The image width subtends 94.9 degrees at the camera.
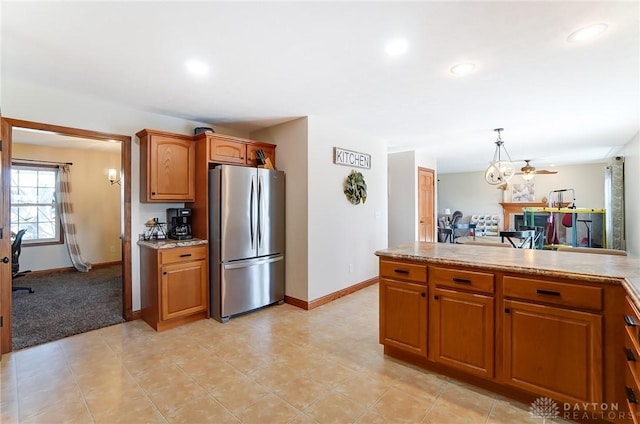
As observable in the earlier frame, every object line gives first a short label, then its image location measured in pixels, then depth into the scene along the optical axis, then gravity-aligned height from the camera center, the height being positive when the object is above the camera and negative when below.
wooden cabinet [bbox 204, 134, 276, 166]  3.53 +0.83
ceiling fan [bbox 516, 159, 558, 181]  5.88 +0.83
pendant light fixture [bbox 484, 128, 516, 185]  4.53 +0.63
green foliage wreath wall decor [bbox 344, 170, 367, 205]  4.34 +0.39
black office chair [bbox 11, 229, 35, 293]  4.53 -0.59
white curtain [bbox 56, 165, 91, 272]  5.89 -0.04
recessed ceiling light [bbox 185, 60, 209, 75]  2.38 +1.23
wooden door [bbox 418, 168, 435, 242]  6.69 +0.21
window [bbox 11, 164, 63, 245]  5.59 +0.23
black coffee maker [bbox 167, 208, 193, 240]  3.55 -0.11
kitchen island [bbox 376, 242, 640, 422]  1.62 -0.70
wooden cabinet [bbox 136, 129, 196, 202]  3.33 +0.56
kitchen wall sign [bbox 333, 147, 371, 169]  4.15 +0.83
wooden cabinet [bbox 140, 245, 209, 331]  3.13 -0.80
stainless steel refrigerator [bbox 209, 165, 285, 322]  3.40 -0.30
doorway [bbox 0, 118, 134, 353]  2.63 +0.17
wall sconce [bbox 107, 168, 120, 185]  6.14 +0.83
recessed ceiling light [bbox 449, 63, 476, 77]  2.44 +1.23
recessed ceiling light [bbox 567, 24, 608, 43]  1.91 +1.20
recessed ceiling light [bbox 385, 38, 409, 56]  2.08 +1.22
